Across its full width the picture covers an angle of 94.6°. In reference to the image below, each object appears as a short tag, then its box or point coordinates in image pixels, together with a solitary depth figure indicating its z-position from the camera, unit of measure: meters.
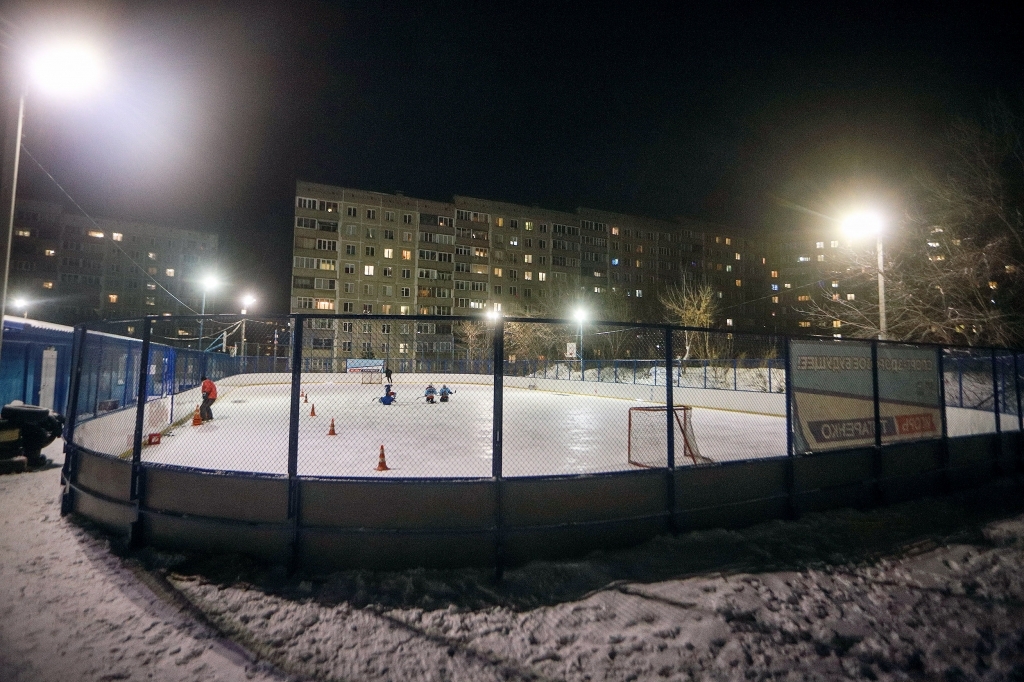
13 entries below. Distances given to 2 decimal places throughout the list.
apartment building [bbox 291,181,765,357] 65.69
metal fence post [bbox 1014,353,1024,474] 9.10
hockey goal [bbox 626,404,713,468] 8.80
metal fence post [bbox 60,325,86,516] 6.24
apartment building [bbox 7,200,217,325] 79.00
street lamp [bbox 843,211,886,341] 14.27
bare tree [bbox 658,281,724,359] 37.50
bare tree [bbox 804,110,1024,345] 19.34
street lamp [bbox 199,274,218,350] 26.70
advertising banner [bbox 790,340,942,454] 6.47
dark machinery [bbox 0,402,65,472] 8.49
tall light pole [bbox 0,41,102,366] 7.09
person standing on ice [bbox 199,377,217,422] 14.63
